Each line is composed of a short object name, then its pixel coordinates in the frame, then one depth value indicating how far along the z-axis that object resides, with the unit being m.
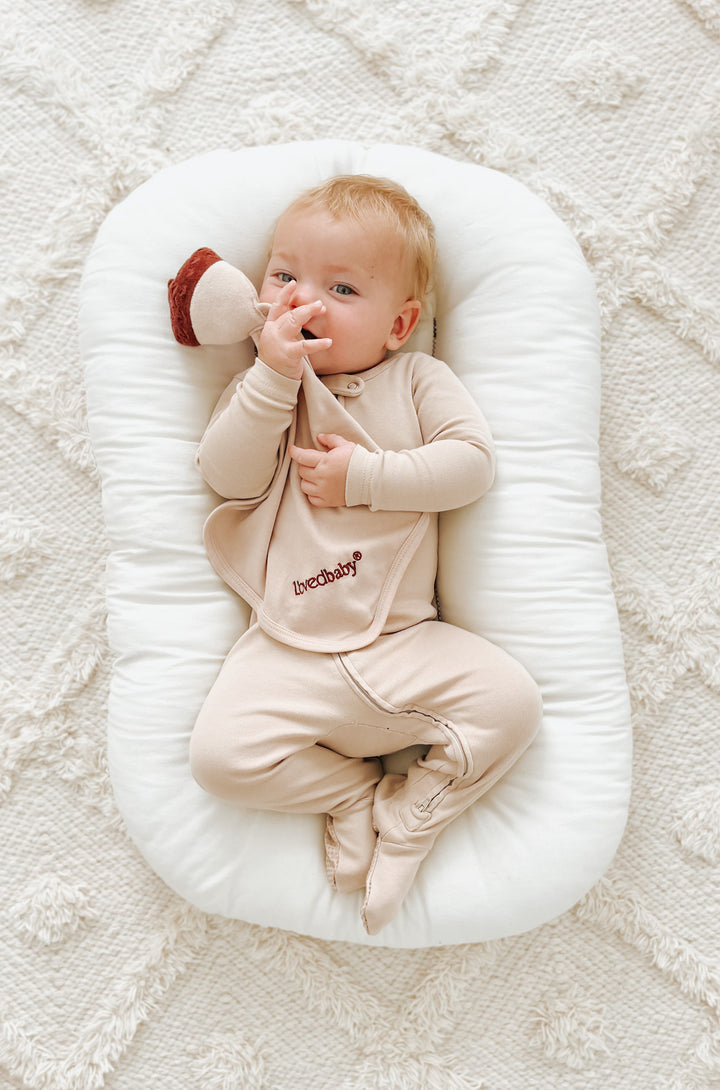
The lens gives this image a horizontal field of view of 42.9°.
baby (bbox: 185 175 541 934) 1.07
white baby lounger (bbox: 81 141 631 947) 1.14
